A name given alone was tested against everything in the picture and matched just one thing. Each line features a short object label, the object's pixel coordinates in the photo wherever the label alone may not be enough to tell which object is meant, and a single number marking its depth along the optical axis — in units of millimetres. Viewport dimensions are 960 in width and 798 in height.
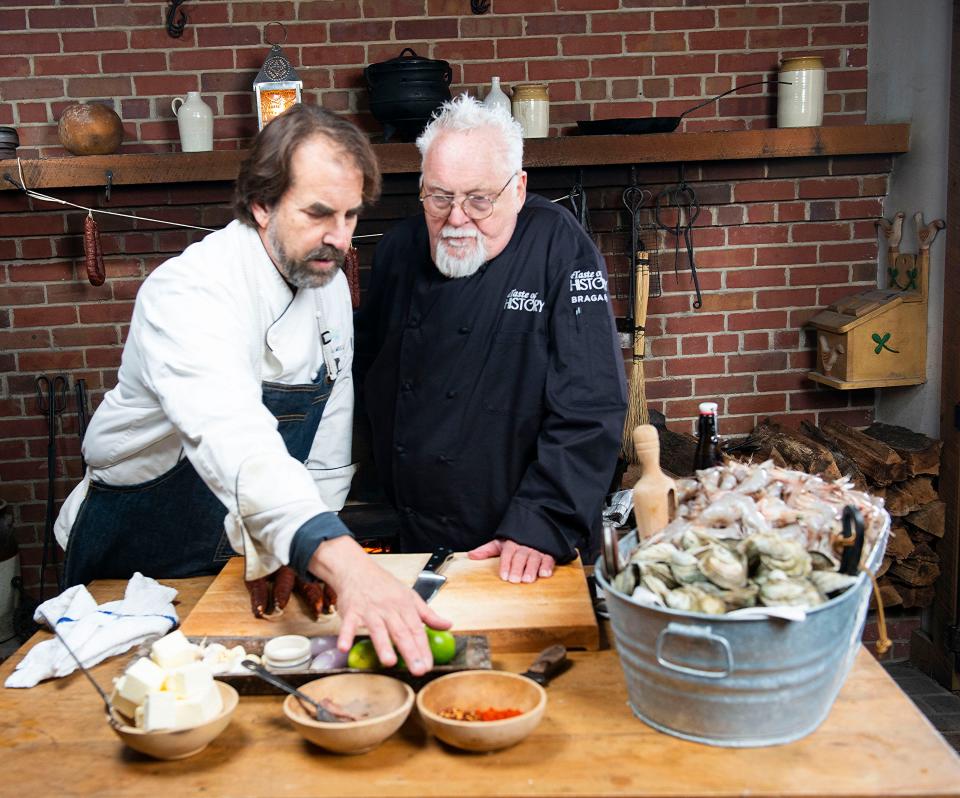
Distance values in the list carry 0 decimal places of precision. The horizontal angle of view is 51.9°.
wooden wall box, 3553
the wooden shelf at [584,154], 3469
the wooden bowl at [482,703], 1297
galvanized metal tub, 1252
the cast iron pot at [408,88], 3406
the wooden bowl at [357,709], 1297
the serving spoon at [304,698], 1361
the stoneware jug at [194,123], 3516
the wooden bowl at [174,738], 1304
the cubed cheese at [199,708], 1324
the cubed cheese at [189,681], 1355
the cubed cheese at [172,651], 1430
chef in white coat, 1585
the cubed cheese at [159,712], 1311
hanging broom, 3582
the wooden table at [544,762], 1258
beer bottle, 1889
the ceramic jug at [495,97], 3459
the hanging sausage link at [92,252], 3449
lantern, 3496
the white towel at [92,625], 1634
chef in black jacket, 2316
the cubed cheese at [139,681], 1351
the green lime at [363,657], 1472
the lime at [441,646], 1484
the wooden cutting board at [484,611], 1651
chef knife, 1799
